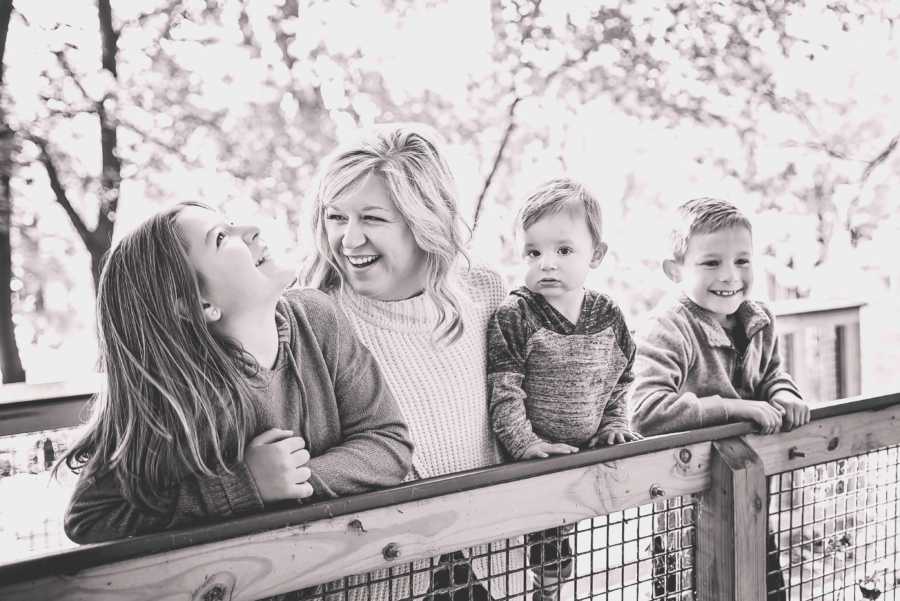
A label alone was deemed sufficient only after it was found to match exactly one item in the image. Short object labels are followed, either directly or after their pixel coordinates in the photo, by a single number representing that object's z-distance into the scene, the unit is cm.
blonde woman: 125
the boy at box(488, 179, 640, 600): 131
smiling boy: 149
